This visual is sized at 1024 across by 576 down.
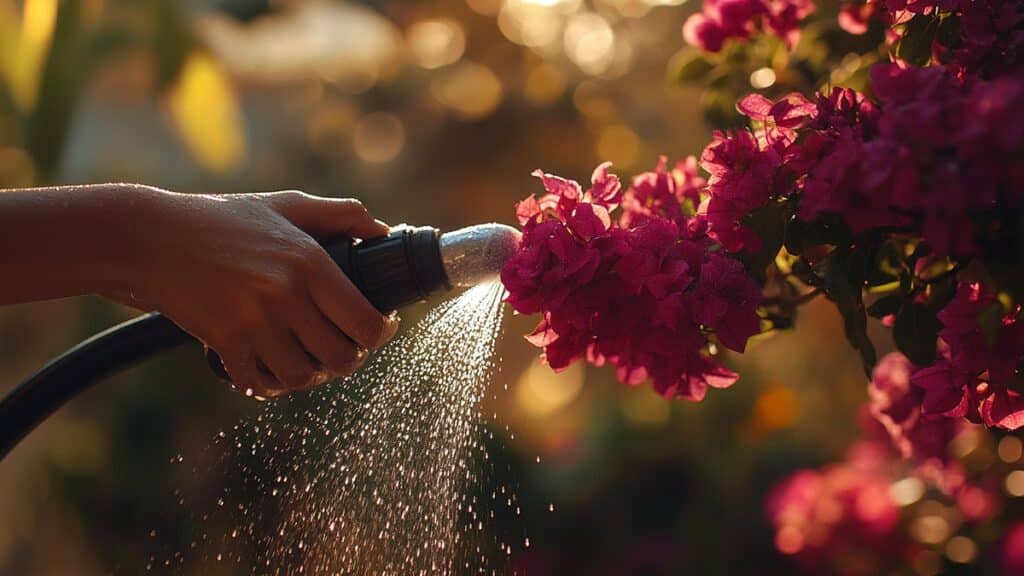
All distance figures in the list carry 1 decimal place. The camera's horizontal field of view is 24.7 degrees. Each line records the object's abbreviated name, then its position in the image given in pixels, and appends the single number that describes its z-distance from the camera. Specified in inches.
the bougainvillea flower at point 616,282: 42.3
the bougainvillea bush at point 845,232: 39.3
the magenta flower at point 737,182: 42.7
